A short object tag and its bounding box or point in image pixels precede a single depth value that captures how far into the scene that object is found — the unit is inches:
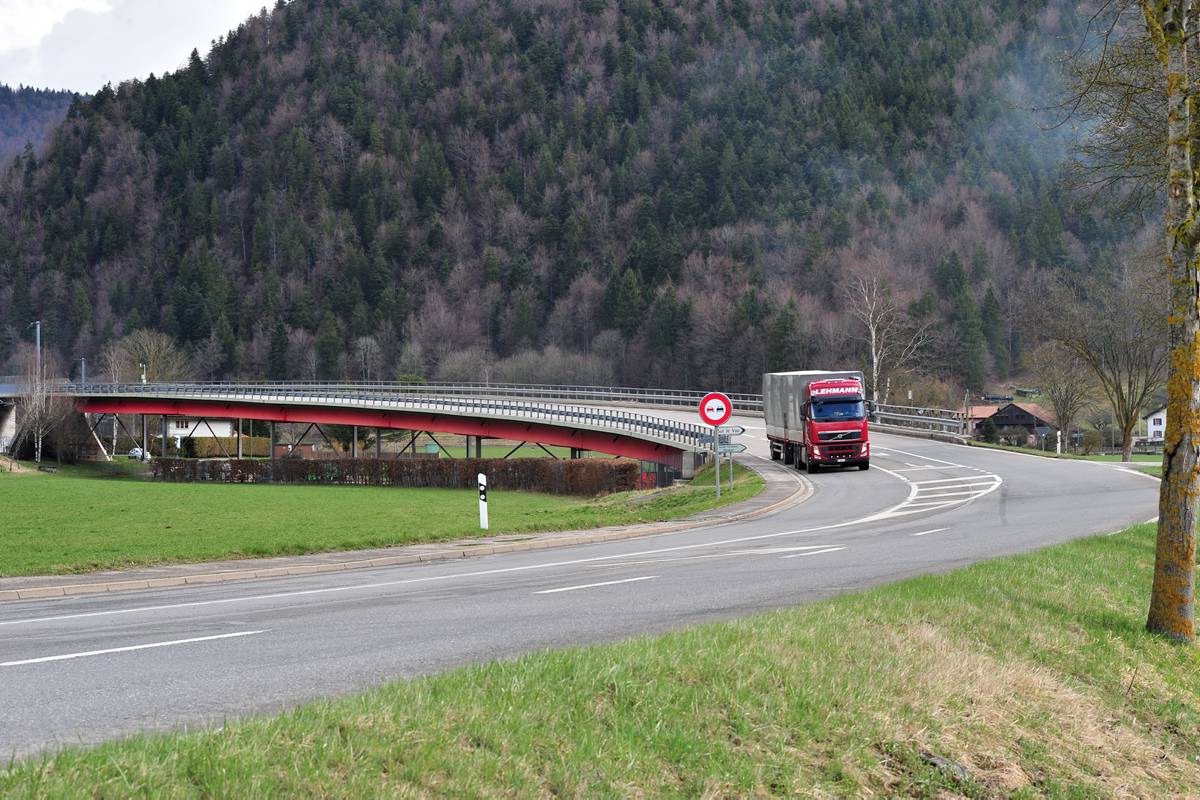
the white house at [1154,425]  5658.5
